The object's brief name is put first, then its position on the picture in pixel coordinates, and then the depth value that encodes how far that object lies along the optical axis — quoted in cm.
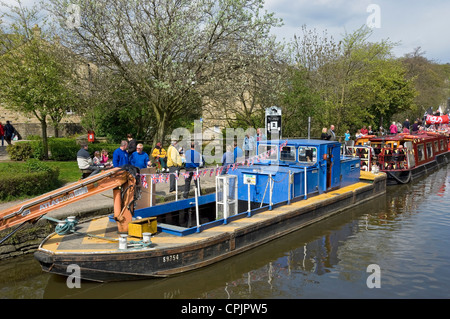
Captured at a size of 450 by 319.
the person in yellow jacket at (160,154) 1608
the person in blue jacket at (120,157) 1022
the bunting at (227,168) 1010
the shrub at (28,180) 1116
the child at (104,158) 1506
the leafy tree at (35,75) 1673
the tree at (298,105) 2389
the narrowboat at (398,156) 1930
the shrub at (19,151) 1797
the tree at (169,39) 1550
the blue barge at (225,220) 745
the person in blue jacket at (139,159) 1116
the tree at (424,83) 4933
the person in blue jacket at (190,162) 1280
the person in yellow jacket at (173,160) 1345
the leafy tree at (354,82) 2998
